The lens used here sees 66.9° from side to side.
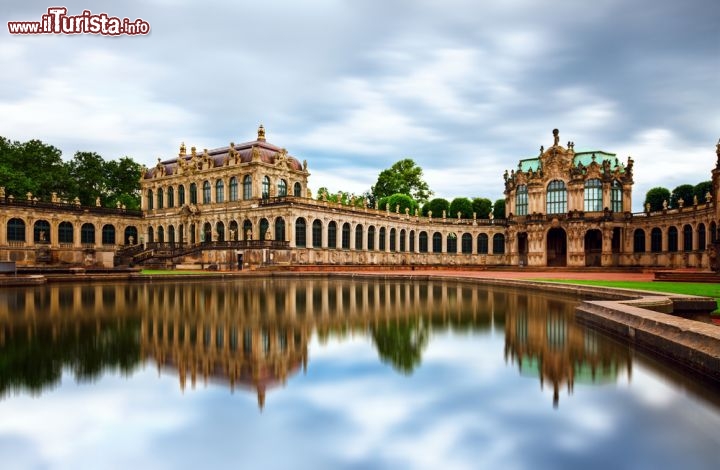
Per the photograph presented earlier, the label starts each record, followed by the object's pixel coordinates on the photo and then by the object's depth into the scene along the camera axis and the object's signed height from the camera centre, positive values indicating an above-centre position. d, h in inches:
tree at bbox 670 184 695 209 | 2970.0 +202.8
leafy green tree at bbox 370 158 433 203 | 4232.3 +405.3
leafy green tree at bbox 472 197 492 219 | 3506.4 +166.8
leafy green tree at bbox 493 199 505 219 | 3538.4 +154.9
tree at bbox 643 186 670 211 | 3179.1 +200.7
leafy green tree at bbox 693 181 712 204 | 2834.6 +215.8
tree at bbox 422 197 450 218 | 3545.8 +178.8
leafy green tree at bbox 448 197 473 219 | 3501.5 +161.4
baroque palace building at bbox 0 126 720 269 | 2331.4 +50.7
